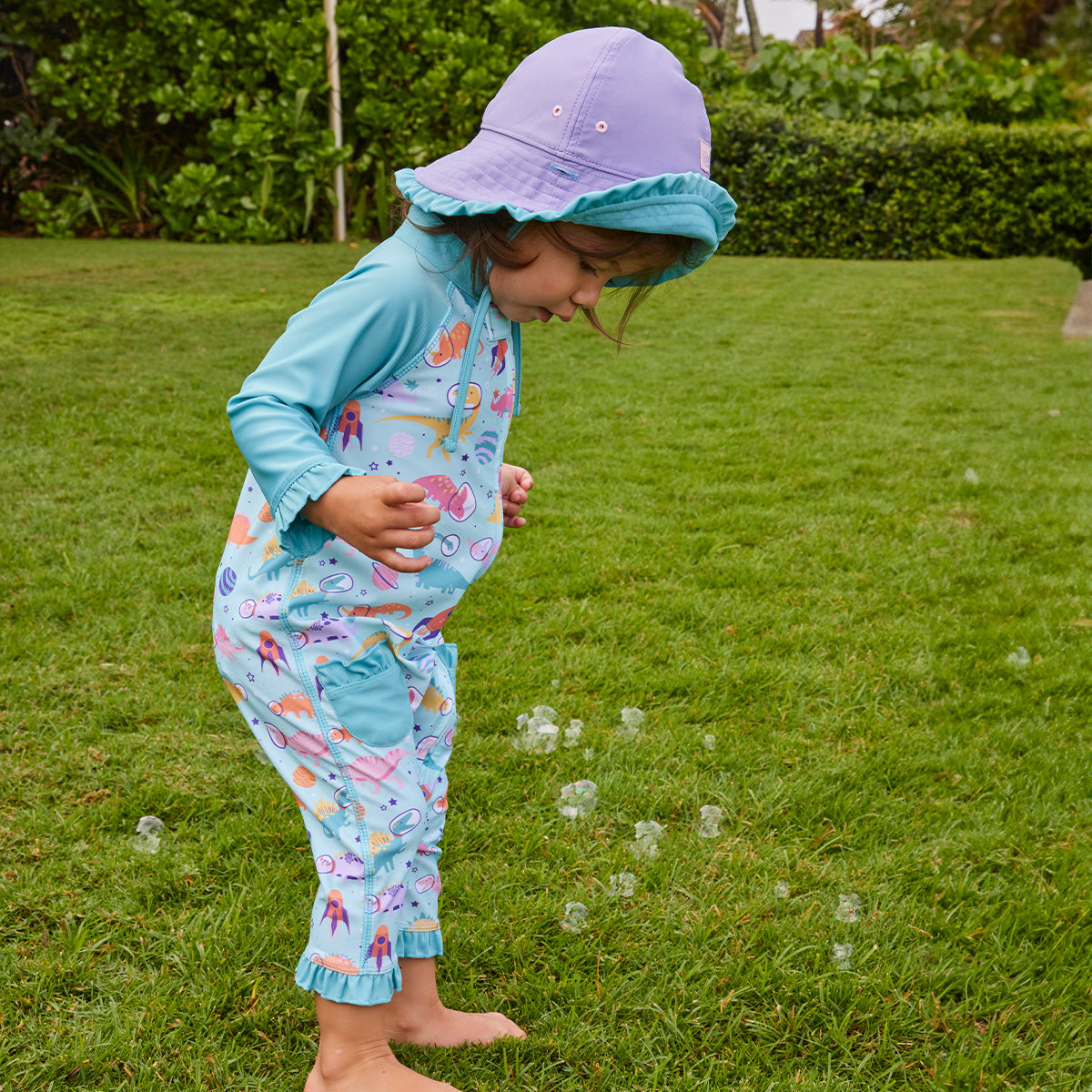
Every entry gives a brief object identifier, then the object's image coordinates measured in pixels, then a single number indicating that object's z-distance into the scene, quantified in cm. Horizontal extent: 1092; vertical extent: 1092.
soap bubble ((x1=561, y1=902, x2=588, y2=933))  201
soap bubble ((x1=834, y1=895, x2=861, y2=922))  206
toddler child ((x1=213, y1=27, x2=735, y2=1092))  134
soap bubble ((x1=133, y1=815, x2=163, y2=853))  215
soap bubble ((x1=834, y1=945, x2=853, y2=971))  195
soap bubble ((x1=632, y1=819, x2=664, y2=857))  223
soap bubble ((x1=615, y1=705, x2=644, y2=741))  264
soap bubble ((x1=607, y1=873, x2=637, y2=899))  210
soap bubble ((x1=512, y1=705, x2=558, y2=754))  257
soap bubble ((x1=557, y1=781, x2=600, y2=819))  234
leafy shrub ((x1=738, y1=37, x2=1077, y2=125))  1320
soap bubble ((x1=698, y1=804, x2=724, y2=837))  229
